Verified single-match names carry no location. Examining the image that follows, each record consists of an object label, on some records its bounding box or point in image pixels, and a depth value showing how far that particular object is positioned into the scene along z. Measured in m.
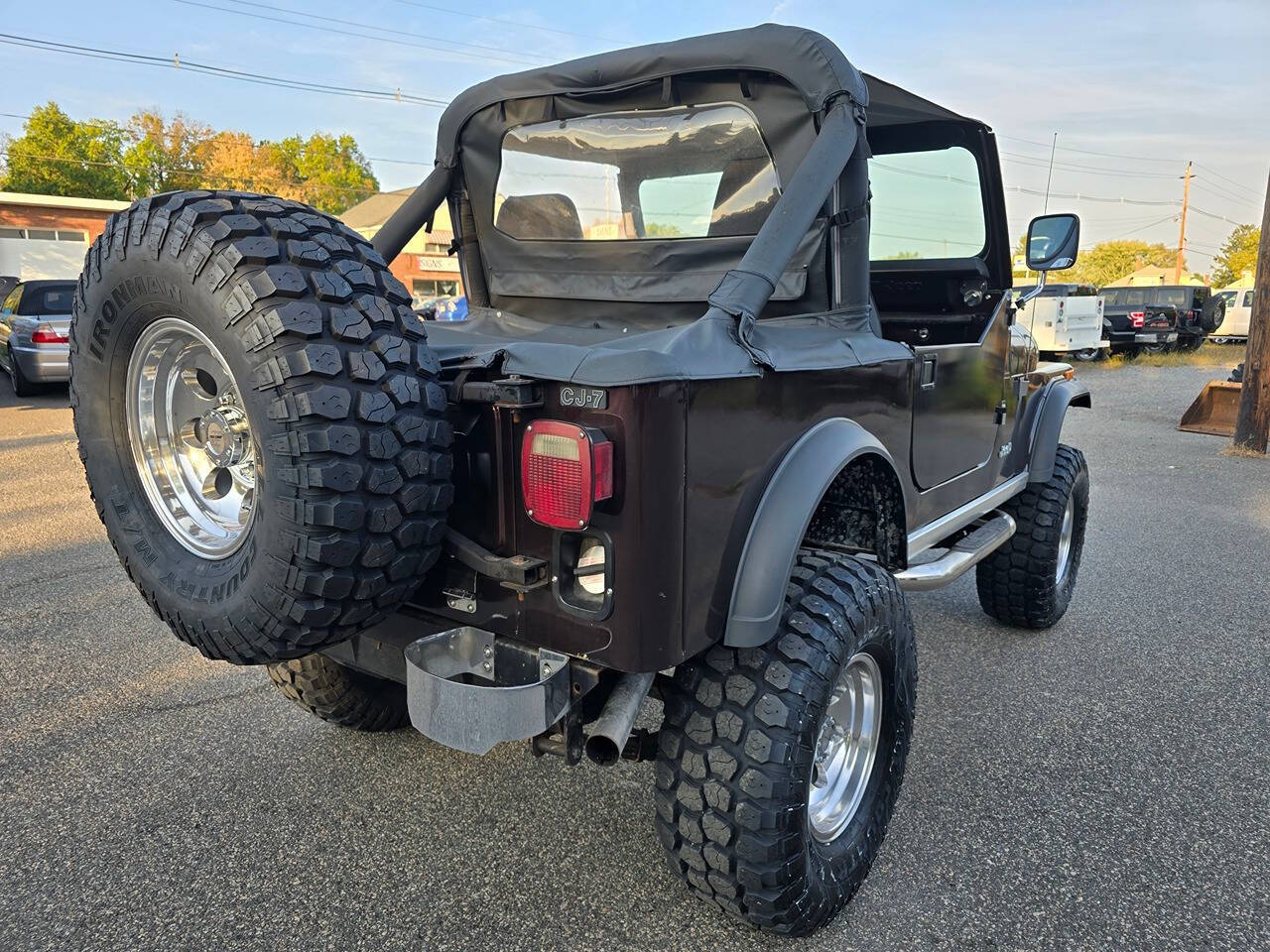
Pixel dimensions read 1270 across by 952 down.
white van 27.02
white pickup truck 16.73
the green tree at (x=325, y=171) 69.12
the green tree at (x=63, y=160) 49.88
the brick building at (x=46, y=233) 33.75
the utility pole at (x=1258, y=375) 9.24
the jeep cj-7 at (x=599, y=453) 1.77
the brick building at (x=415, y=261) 38.59
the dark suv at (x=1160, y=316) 21.33
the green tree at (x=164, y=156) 54.59
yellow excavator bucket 10.87
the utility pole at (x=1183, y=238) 53.58
